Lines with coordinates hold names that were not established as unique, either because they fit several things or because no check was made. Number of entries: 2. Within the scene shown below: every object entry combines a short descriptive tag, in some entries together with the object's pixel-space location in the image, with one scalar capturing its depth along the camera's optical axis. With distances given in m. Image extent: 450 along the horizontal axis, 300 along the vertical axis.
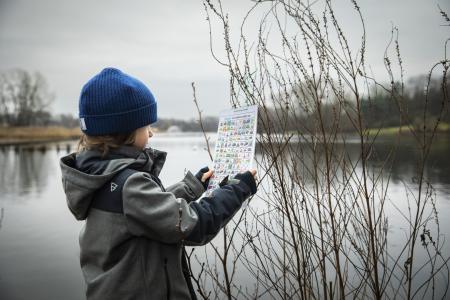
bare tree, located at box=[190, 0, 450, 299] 2.23
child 1.52
